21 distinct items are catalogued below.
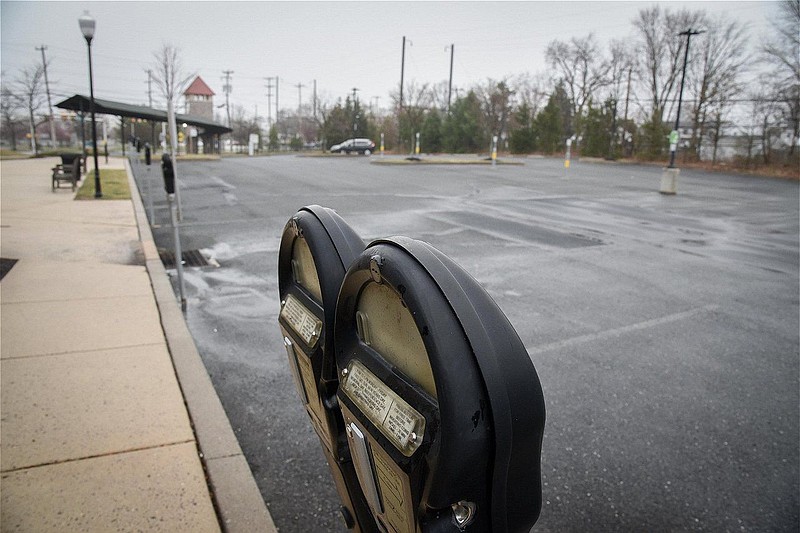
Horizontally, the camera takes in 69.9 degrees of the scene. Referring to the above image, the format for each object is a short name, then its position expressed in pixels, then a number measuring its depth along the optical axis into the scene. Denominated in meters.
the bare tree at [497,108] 49.22
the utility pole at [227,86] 68.69
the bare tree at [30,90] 43.77
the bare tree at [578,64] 51.03
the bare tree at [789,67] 29.53
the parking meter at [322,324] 1.60
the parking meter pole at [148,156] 10.43
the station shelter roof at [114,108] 18.02
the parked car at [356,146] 44.50
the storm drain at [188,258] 7.07
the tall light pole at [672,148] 18.77
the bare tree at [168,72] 48.44
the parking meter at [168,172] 6.55
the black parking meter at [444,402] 1.00
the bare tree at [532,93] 55.44
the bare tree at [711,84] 35.28
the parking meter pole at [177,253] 5.19
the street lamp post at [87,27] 12.21
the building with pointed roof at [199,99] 59.53
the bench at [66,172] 14.59
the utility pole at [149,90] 57.03
